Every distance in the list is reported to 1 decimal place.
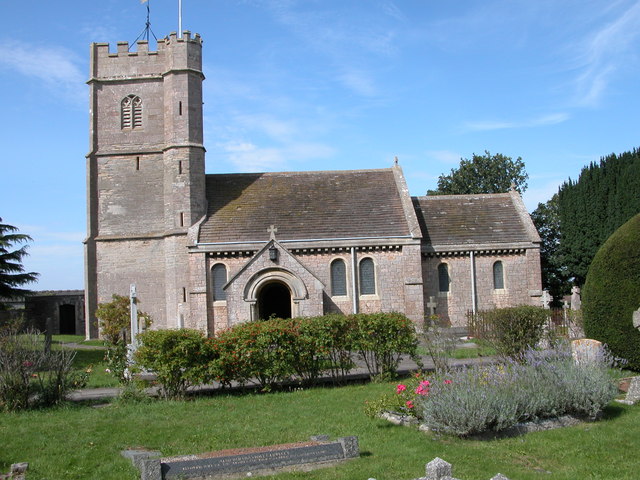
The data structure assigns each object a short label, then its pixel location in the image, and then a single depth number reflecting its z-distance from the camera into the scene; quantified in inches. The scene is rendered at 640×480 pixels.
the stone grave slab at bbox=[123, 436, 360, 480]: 313.0
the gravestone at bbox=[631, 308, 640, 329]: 497.0
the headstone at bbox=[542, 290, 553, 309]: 1016.2
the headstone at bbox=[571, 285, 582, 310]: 1105.4
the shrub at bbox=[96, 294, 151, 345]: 1120.2
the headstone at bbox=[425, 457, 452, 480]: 262.1
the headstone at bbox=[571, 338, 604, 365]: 472.4
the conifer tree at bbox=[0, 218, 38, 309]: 1075.3
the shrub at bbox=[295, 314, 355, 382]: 589.0
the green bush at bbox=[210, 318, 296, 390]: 564.1
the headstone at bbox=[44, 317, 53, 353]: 601.1
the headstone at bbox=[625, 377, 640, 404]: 444.5
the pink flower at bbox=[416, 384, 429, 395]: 412.8
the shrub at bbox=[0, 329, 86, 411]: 510.3
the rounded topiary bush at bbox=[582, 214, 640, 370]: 554.3
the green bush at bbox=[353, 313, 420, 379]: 603.8
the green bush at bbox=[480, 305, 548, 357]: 608.4
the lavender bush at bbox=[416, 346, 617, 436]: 376.8
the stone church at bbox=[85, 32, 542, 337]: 1133.1
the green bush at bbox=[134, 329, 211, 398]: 548.7
